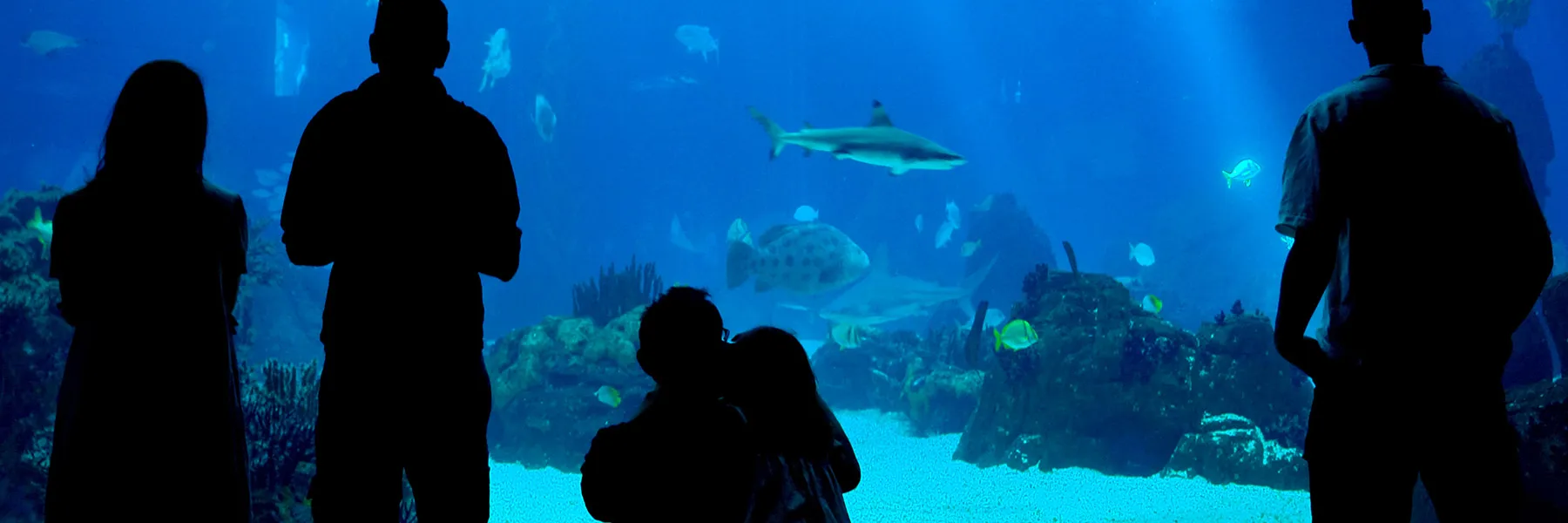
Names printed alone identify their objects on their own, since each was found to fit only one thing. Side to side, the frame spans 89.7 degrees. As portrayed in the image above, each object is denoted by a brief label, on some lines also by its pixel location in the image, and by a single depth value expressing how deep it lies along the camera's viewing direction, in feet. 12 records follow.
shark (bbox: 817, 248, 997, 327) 57.36
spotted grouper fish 46.06
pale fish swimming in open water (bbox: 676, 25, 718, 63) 100.01
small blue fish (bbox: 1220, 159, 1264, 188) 52.95
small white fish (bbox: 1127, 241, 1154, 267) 72.59
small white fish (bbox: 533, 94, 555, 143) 68.44
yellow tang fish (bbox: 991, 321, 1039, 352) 28.14
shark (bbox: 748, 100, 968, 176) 26.30
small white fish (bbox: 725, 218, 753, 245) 57.61
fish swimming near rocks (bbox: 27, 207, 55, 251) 27.30
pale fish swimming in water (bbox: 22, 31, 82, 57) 65.05
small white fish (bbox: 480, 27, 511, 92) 73.92
